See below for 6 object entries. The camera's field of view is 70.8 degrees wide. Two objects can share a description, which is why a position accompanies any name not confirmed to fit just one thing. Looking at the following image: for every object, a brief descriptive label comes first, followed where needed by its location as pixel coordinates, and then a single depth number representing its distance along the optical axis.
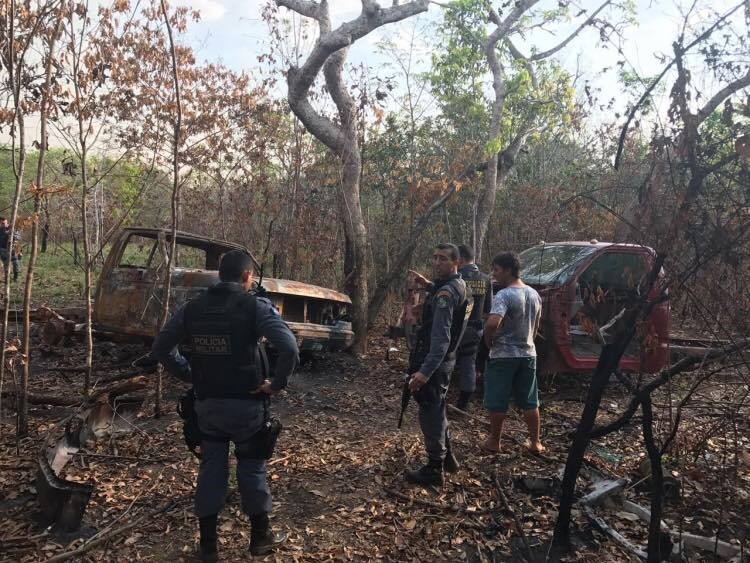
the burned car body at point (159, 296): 6.04
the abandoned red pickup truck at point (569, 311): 5.62
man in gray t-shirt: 4.16
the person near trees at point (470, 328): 5.50
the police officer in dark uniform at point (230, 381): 2.79
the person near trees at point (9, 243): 3.15
